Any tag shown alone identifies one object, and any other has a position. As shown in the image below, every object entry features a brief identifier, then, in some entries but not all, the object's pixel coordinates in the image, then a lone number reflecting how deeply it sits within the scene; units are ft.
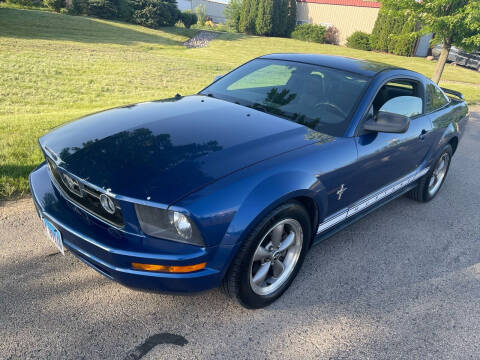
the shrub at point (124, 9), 107.34
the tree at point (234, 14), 131.95
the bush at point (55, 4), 98.47
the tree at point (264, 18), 120.98
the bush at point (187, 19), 122.01
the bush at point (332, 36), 120.06
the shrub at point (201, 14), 149.48
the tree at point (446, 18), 28.12
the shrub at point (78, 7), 101.55
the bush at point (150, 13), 107.76
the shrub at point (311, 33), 115.96
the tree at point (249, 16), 124.36
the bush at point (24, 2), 98.17
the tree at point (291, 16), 123.89
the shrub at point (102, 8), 102.78
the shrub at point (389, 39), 101.80
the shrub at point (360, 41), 110.73
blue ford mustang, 6.55
